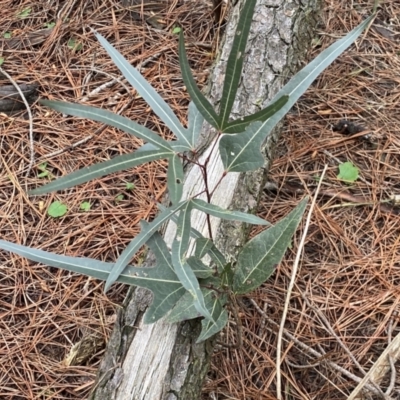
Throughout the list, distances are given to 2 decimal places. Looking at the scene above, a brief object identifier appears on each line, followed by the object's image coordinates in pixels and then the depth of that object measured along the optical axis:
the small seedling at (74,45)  2.24
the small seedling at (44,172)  1.91
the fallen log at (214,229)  1.11
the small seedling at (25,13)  2.37
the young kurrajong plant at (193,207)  0.89
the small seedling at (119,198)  1.82
